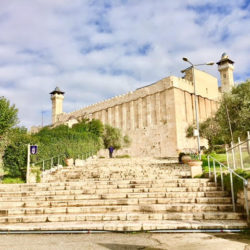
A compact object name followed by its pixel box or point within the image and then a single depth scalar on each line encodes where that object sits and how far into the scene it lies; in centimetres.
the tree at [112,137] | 3231
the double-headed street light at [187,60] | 1656
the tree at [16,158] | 1344
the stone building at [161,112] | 3462
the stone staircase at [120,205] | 532
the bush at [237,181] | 578
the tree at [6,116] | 1720
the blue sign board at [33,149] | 1206
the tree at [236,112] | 1880
